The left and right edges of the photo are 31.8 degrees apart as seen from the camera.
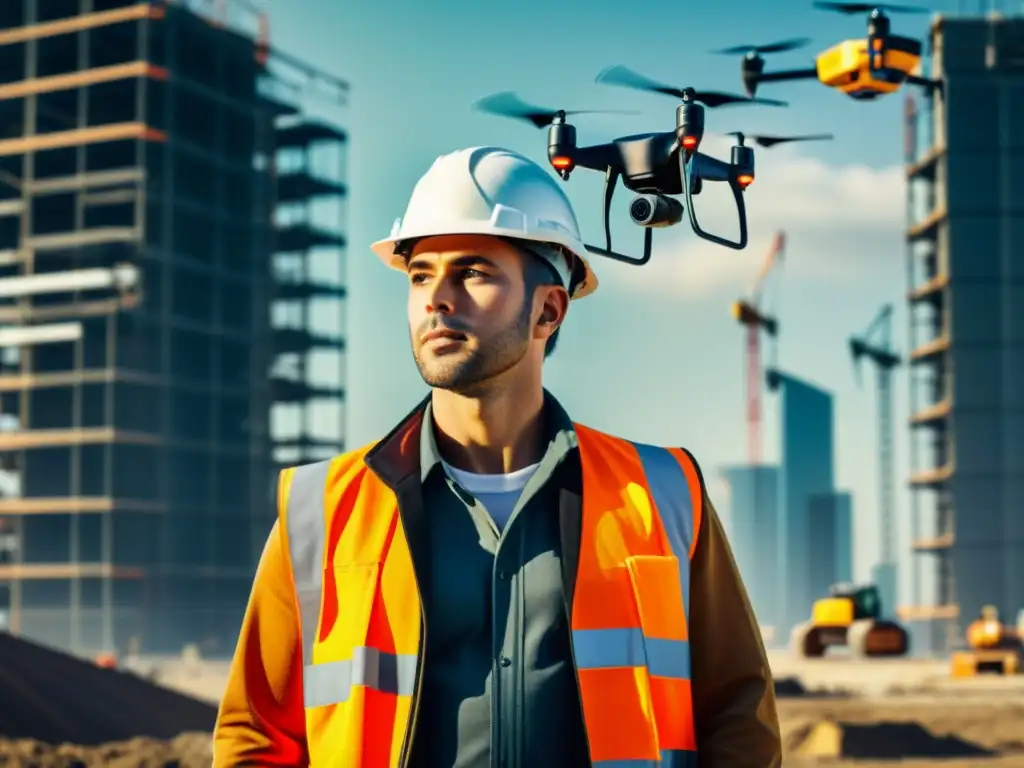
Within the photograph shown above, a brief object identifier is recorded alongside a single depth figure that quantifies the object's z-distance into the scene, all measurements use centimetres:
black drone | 502
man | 307
